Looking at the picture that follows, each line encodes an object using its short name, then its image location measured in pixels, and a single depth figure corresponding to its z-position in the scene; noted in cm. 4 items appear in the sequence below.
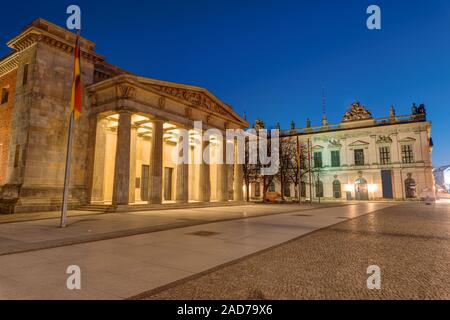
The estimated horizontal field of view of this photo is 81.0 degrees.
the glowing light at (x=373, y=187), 5291
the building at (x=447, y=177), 6838
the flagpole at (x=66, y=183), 1038
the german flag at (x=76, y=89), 1146
